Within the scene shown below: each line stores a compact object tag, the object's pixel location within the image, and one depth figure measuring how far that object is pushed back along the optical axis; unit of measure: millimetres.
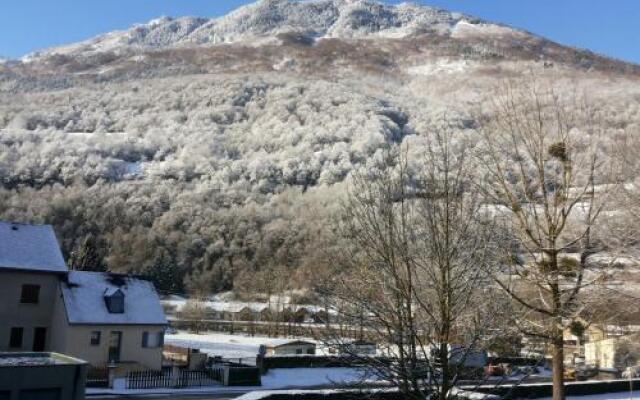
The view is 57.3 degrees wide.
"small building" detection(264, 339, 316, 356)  38438
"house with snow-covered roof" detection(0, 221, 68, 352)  29078
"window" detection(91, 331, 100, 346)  29248
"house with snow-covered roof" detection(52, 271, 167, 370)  28906
